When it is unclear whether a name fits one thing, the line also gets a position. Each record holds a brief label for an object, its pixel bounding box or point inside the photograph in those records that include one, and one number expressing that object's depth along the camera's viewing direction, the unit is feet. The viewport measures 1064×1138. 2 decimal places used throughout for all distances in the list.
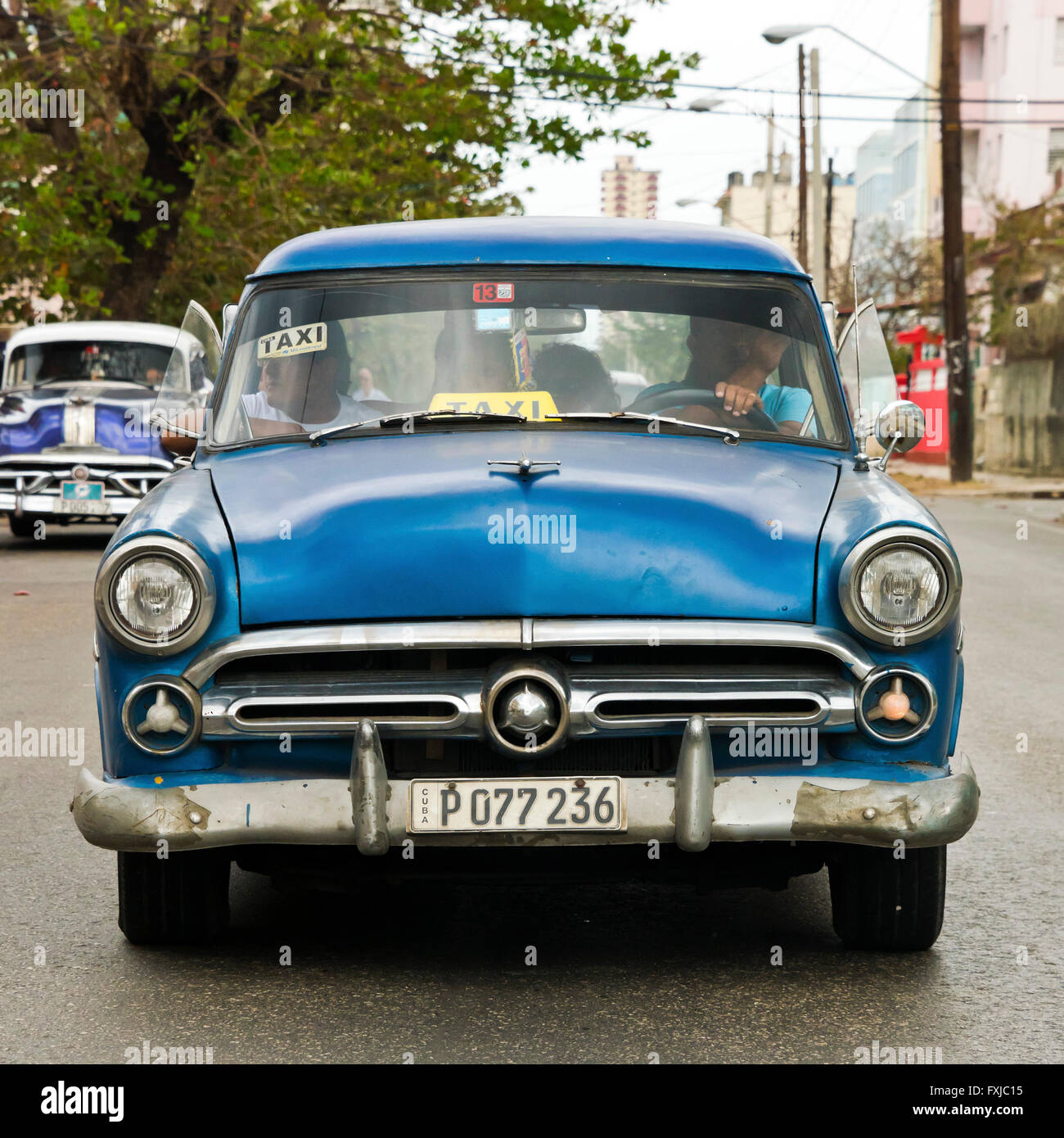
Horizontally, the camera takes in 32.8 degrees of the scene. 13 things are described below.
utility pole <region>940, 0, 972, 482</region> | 97.55
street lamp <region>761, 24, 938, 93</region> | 103.55
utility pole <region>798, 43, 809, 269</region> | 158.20
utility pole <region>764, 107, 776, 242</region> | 178.71
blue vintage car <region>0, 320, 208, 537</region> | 54.85
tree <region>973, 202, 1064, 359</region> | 114.83
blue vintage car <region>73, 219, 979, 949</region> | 12.75
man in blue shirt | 16.53
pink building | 186.91
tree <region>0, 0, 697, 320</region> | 75.97
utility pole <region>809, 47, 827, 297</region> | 110.83
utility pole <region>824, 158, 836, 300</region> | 137.08
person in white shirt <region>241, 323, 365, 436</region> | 16.31
